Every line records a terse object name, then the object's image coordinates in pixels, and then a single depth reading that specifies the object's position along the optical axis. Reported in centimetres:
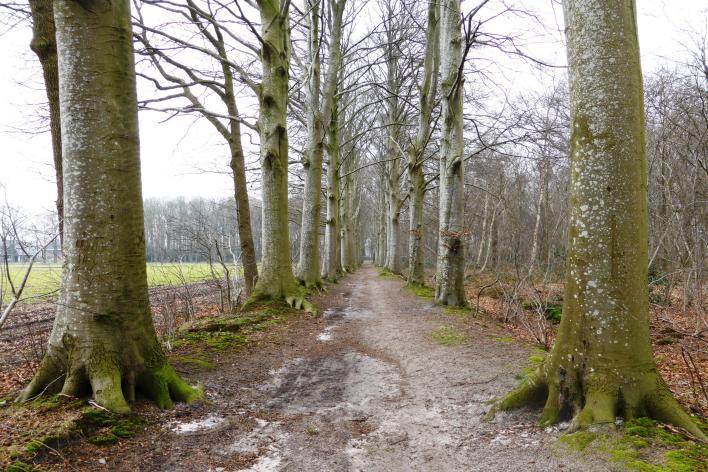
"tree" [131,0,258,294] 881
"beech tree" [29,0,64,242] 568
